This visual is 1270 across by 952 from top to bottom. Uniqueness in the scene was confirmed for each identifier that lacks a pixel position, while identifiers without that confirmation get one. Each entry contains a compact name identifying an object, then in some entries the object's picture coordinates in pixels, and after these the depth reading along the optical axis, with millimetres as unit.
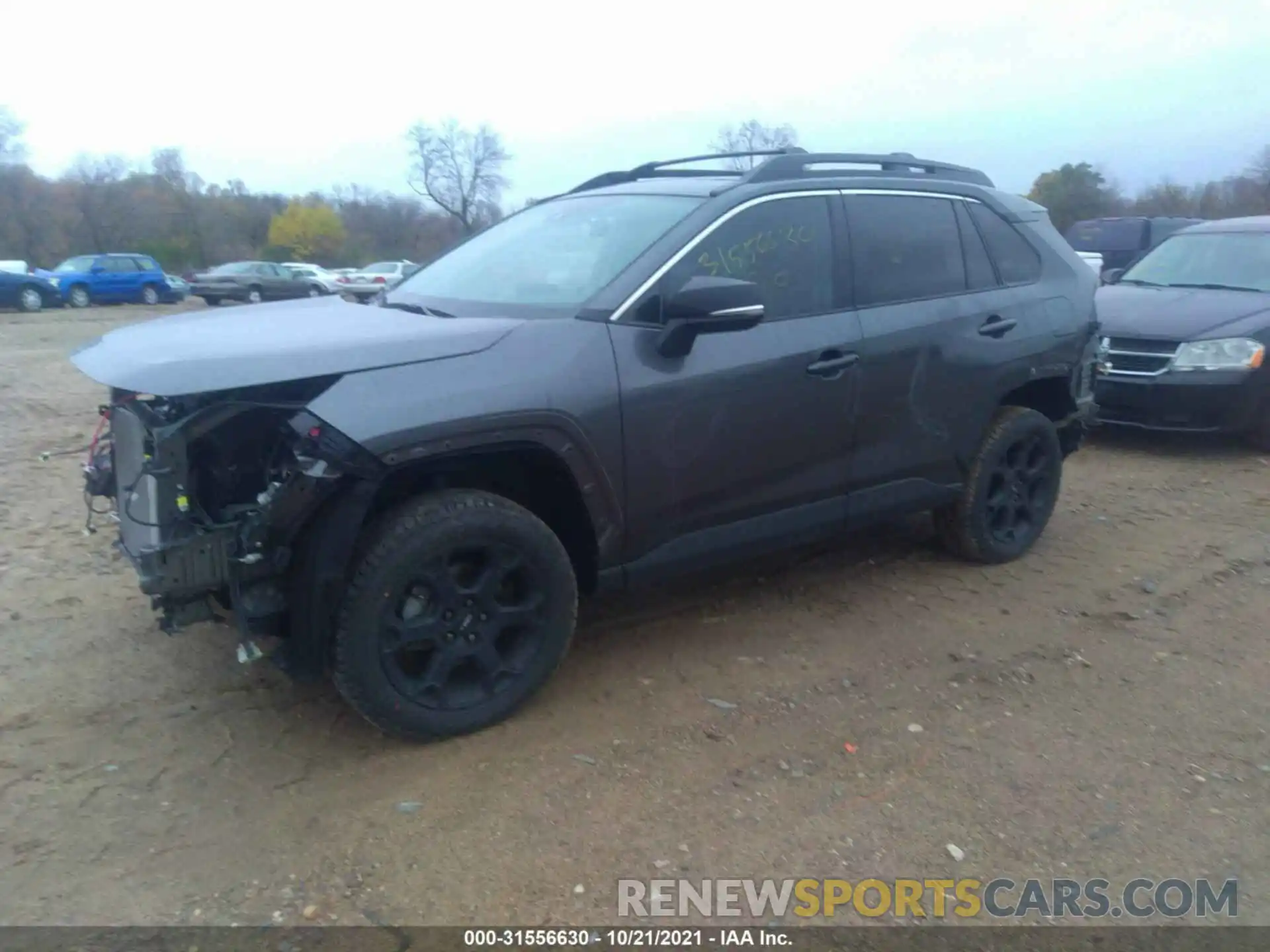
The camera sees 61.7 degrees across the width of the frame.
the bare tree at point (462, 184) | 62000
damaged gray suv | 3170
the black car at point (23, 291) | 25812
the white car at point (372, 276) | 31119
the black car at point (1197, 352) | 7496
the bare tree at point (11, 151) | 50656
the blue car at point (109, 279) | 27734
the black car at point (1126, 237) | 21094
